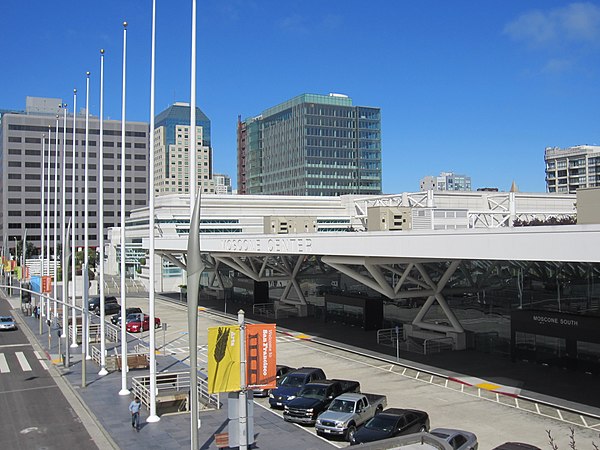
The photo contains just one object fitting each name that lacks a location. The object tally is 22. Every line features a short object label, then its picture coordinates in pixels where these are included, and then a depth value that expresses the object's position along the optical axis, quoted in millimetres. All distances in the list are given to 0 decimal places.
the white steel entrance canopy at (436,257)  21594
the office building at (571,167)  173625
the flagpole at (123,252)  27778
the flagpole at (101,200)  32469
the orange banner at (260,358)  15414
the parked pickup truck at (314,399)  24062
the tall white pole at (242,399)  14492
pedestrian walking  23250
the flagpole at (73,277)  39269
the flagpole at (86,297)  32469
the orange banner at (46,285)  50406
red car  50844
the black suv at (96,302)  66562
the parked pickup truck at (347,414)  22016
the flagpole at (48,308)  51644
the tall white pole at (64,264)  39438
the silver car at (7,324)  53562
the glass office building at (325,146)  162625
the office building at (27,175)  149125
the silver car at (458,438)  18602
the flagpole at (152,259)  24484
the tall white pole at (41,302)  49650
